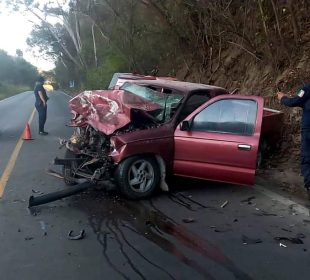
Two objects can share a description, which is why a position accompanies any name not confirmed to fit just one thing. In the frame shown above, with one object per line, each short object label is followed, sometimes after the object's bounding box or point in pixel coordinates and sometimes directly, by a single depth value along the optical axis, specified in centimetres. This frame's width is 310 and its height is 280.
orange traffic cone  766
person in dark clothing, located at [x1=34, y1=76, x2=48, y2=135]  835
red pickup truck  385
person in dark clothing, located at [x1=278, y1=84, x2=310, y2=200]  380
